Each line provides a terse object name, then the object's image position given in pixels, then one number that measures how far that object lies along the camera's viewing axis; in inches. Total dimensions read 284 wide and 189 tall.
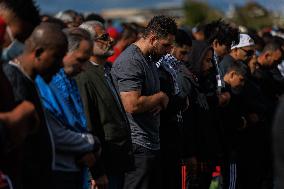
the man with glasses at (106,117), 343.4
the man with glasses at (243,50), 537.5
